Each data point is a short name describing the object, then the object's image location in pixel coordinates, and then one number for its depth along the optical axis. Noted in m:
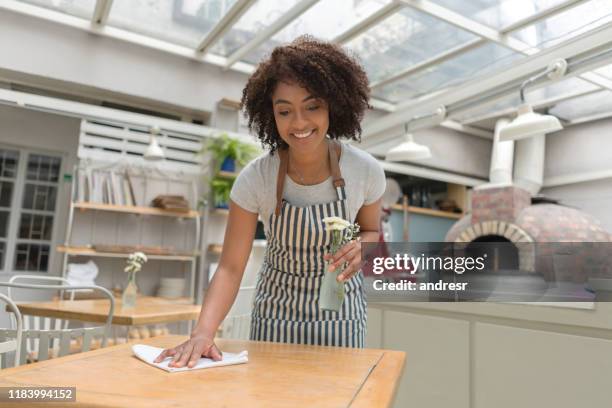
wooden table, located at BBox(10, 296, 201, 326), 2.42
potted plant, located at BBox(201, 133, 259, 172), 4.94
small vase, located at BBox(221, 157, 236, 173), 5.01
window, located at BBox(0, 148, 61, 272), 5.16
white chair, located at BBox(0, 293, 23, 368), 1.36
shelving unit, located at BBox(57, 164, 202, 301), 4.35
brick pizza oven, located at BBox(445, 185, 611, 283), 5.15
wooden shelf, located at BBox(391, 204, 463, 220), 7.11
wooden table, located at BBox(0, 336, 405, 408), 0.73
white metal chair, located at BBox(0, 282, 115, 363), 1.68
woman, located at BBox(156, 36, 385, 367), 1.29
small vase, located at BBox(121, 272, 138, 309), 2.84
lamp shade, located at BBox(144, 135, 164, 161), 4.37
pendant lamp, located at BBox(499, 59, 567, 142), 3.34
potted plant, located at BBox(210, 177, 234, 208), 4.95
